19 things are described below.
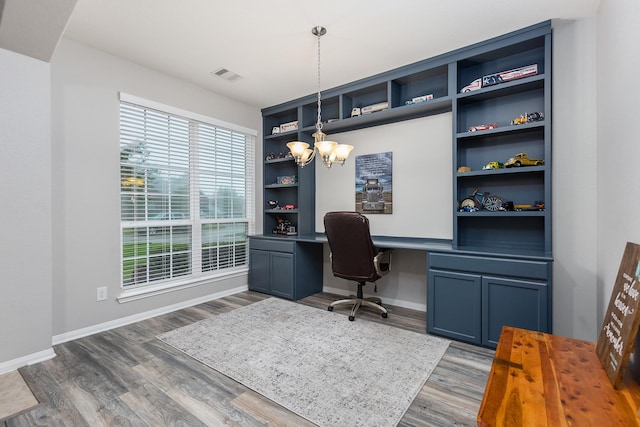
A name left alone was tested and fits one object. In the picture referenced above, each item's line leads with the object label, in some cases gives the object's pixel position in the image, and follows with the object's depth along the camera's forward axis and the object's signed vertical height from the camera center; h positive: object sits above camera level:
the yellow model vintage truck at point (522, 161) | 2.62 +0.44
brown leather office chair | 2.95 -0.43
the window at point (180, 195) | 3.15 +0.20
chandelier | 2.58 +0.56
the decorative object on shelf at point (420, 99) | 3.15 +1.19
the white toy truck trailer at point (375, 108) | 3.43 +1.21
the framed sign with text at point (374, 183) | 3.68 +0.35
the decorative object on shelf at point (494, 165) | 2.76 +0.42
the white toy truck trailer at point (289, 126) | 4.30 +1.24
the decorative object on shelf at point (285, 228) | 4.37 -0.25
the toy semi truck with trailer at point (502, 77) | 2.62 +1.22
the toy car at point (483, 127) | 2.83 +0.80
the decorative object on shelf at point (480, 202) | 2.89 +0.09
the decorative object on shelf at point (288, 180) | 4.39 +0.47
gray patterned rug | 1.79 -1.15
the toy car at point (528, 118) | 2.61 +0.82
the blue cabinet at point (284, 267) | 3.86 -0.76
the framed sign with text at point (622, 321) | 1.01 -0.41
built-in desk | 2.32 -0.66
